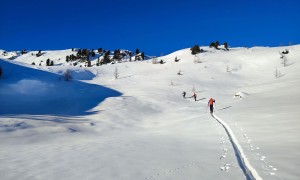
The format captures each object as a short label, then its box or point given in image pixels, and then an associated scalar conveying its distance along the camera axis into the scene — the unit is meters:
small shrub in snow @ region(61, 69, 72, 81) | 41.34
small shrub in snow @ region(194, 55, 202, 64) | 67.09
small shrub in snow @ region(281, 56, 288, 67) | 55.94
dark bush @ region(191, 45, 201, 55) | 80.25
